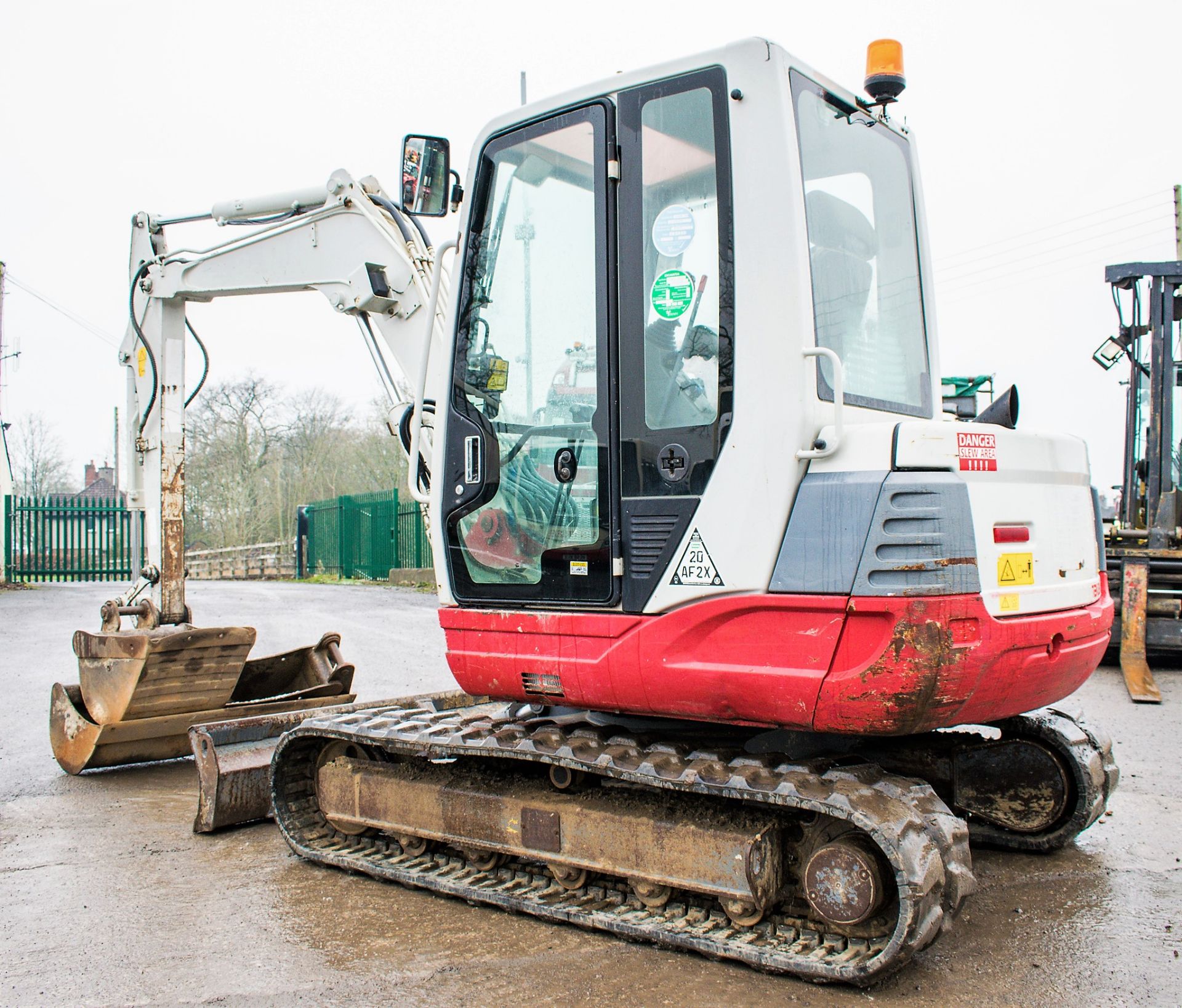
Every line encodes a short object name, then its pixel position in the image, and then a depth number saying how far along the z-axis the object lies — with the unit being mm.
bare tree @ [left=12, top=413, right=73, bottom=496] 47625
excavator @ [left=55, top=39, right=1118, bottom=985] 3291
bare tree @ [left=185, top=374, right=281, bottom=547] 36594
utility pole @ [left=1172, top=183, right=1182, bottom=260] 27266
